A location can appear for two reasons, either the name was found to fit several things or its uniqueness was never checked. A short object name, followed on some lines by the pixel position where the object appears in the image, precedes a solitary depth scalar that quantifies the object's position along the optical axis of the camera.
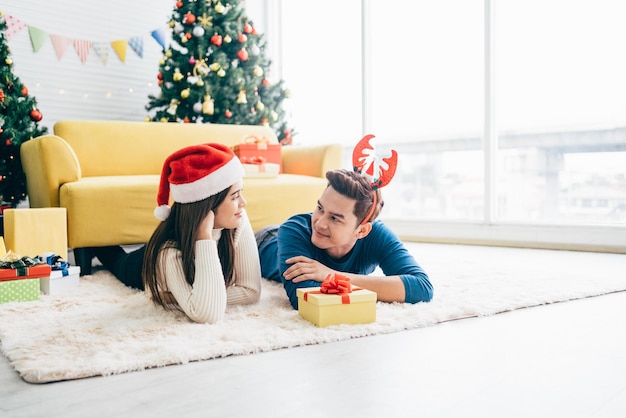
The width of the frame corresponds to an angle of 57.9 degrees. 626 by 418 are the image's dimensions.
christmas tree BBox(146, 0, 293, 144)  4.21
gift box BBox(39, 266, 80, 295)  2.17
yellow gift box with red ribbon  1.58
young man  1.79
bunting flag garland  3.90
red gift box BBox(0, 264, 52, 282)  2.02
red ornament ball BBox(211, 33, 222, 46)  4.21
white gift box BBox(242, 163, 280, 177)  3.12
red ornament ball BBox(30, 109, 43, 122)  3.44
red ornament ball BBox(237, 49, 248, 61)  4.31
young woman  1.63
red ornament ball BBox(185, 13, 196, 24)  4.20
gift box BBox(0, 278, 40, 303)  1.99
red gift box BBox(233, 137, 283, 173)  3.29
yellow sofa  2.62
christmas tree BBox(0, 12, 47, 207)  3.31
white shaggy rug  1.32
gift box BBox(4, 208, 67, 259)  2.42
